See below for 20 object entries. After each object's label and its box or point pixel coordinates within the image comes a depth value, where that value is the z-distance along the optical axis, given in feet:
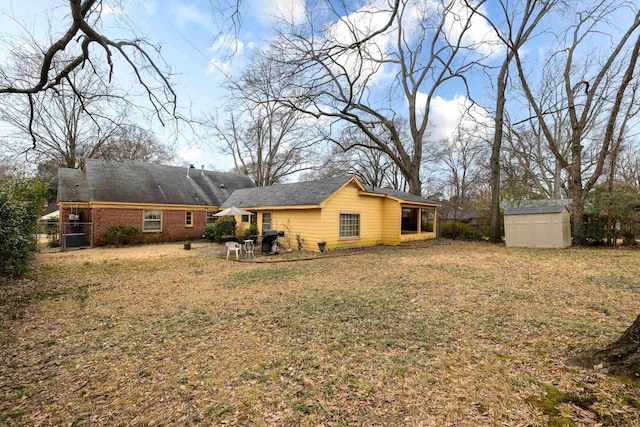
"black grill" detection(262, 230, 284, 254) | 39.85
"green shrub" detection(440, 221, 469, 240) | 59.26
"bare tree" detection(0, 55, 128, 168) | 23.16
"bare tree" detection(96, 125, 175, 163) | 80.63
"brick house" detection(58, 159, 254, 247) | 48.91
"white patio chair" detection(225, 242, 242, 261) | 35.35
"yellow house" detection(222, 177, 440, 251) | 41.39
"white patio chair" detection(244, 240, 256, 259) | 37.42
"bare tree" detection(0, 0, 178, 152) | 17.90
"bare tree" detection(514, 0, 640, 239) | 36.58
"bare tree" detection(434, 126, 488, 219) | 95.61
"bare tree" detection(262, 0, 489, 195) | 20.92
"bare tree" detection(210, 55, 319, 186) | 90.68
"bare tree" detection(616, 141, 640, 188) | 82.79
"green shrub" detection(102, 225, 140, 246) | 48.47
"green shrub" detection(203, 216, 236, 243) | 54.08
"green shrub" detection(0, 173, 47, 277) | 20.70
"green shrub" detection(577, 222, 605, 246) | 43.73
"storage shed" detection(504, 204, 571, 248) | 43.09
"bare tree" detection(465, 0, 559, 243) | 36.42
